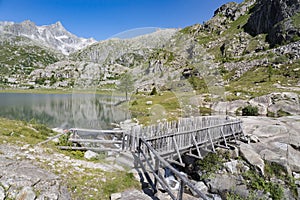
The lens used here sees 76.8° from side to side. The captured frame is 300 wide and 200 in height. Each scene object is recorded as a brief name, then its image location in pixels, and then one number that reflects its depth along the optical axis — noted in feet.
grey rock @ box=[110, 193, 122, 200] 19.76
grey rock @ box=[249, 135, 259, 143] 51.21
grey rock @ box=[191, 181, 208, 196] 39.22
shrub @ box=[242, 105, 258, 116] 100.88
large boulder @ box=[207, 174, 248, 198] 37.22
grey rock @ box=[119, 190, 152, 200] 20.08
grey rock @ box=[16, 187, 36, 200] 16.93
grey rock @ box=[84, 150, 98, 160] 30.89
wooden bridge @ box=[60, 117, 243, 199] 26.09
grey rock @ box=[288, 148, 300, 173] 40.02
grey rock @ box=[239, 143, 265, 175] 39.42
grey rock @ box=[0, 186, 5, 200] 16.38
